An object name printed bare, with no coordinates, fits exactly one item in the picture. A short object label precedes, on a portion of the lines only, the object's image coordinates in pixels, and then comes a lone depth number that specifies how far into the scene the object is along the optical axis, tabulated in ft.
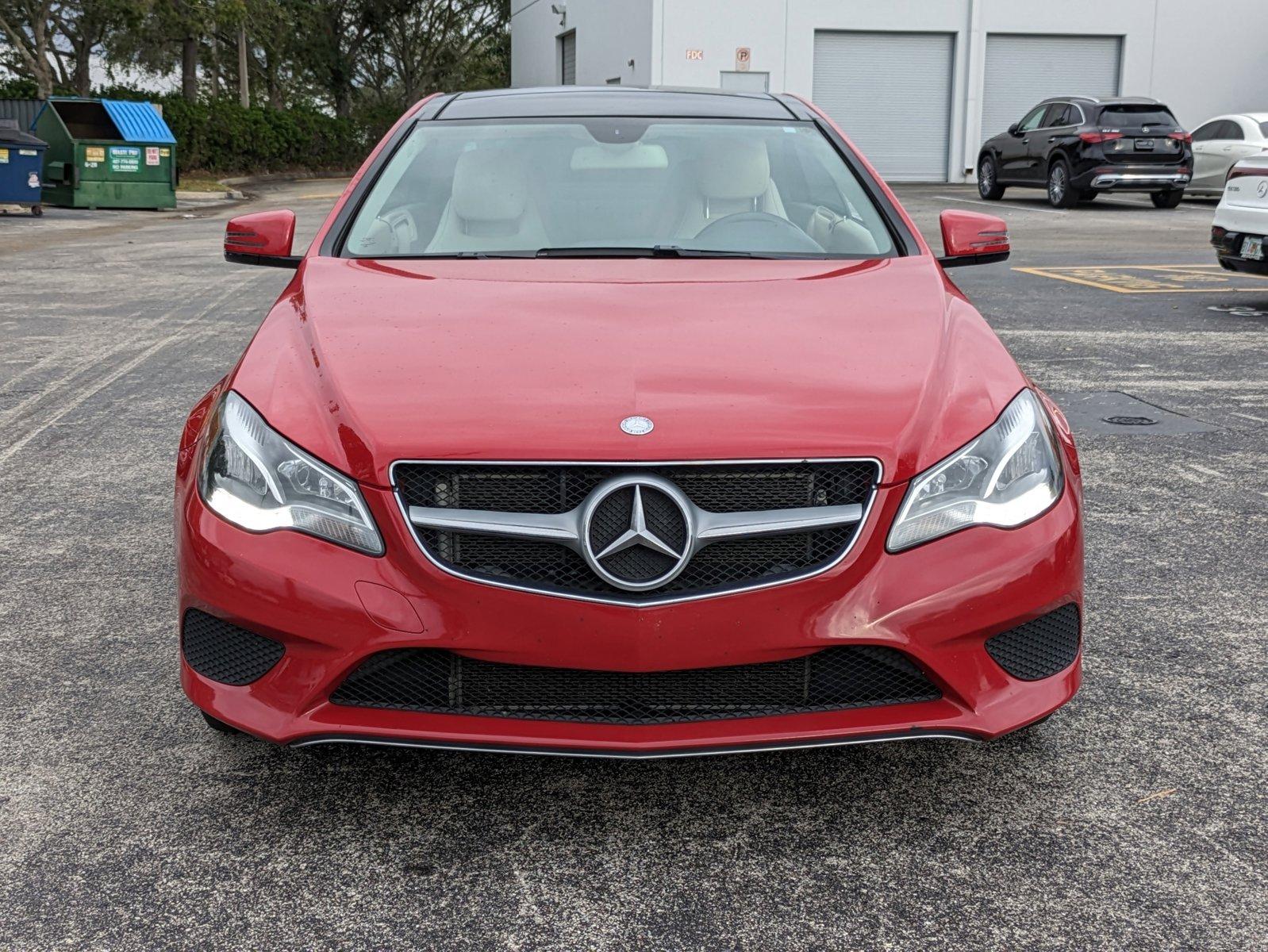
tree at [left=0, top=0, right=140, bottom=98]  113.70
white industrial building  110.73
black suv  73.67
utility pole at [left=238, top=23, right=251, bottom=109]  139.54
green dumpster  77.41
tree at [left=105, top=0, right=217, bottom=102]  114.83
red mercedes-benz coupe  8.70
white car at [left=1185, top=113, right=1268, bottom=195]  74.59
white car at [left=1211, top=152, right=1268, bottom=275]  34.30
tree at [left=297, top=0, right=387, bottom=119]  171.42
